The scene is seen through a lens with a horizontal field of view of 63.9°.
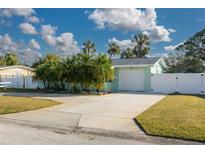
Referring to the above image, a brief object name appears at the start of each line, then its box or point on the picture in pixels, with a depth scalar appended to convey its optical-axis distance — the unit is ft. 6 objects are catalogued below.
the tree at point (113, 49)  104.76
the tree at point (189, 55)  66.14
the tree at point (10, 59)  120.63
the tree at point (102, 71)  39.21
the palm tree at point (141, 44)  102.32
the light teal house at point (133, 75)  45.44
